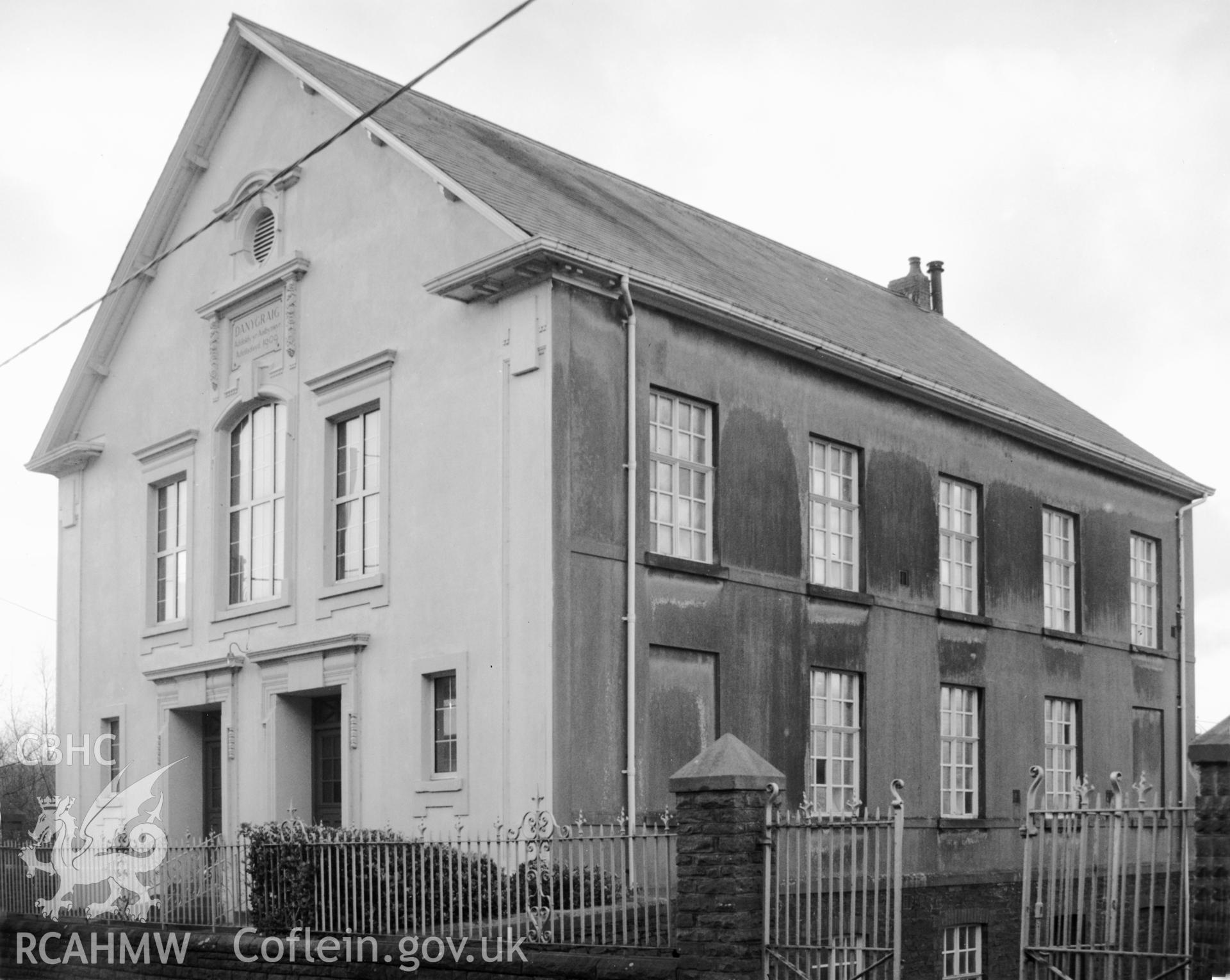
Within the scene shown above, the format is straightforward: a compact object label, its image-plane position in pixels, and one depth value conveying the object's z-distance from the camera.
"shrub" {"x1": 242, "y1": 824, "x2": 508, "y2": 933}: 14.64
